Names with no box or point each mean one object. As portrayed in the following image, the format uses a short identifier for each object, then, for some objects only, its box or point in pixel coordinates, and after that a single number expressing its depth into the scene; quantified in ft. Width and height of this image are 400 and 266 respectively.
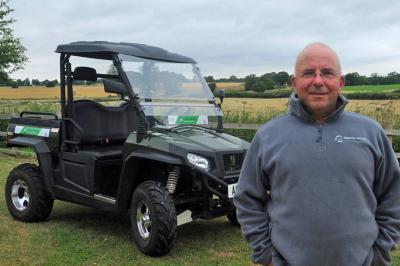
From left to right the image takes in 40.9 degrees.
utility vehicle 17.34
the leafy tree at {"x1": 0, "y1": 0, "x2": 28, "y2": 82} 68.33
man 7.07
